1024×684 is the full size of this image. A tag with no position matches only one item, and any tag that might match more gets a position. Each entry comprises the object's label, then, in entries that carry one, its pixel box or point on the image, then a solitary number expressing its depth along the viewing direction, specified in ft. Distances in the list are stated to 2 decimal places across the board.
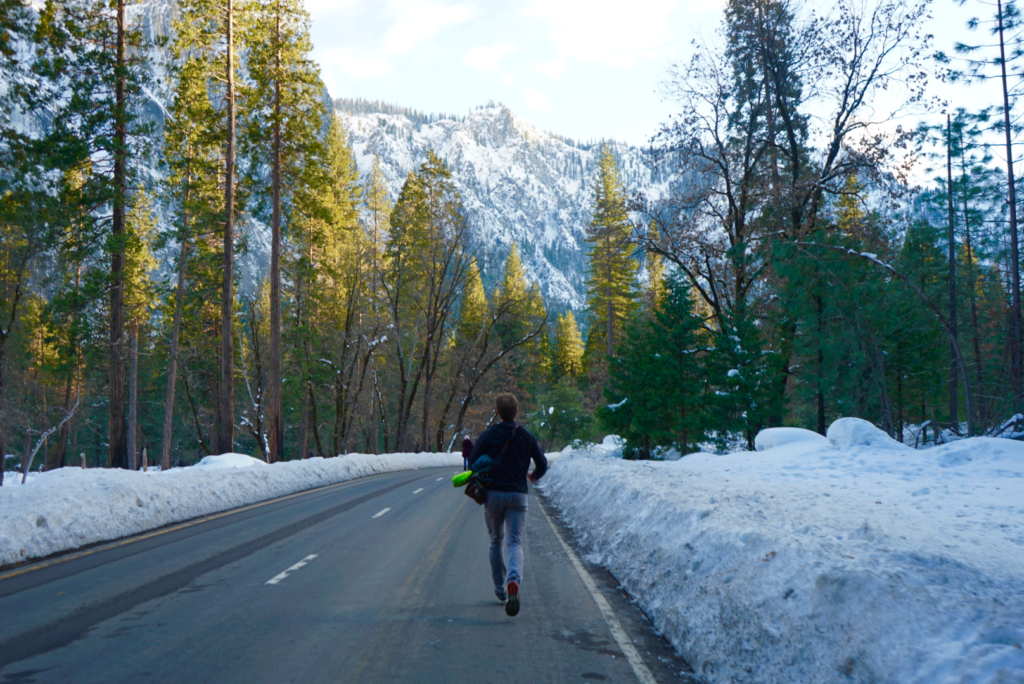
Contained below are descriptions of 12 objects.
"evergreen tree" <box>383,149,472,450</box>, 128.16
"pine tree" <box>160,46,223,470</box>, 77.30
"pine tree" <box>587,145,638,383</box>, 166.50
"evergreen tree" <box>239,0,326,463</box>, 82.28
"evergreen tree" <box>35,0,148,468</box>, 59.21
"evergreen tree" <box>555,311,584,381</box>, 234.38
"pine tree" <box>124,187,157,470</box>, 114.93
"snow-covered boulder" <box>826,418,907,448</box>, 48.60
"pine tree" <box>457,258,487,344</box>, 140.35
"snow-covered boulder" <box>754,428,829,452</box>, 52.90
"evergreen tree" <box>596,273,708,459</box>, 83.10
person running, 21.04
